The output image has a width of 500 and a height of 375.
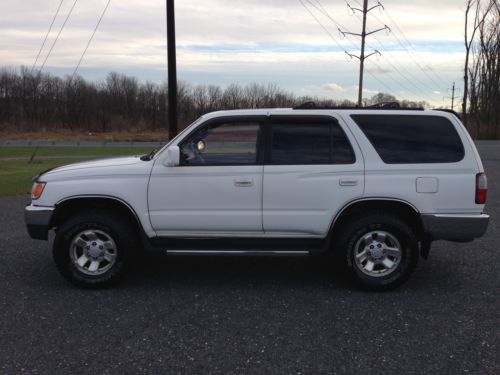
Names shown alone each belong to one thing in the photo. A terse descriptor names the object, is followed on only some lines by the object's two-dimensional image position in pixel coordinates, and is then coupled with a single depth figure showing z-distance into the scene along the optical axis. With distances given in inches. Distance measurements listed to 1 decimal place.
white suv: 195.8
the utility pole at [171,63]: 593.0
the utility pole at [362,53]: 1508.4
